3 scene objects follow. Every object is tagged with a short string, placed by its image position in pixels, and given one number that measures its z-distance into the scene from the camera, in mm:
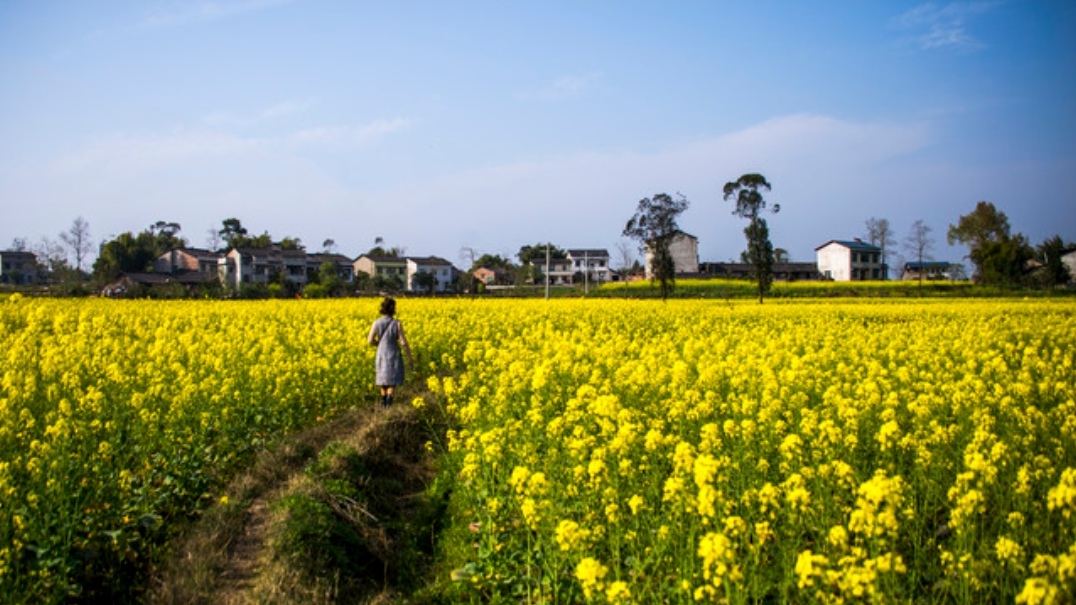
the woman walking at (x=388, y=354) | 10000
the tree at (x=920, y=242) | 80075
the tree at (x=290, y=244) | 90138
